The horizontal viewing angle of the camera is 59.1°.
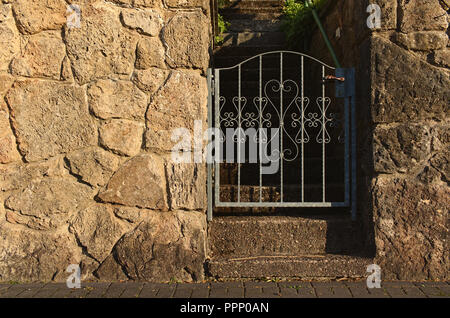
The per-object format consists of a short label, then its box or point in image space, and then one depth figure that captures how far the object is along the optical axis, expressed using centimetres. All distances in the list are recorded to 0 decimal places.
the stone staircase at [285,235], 303
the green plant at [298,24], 522
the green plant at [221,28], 586
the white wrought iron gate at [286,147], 332
